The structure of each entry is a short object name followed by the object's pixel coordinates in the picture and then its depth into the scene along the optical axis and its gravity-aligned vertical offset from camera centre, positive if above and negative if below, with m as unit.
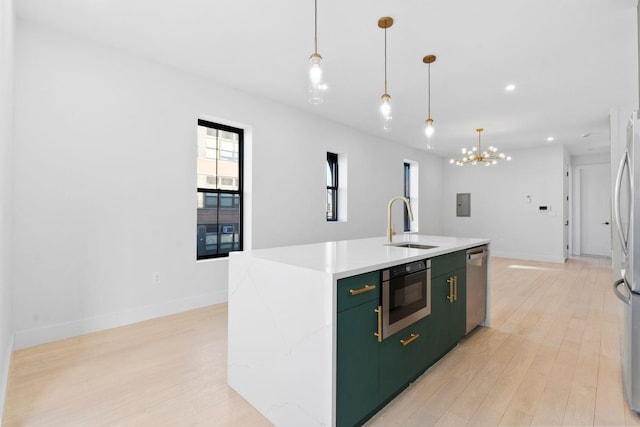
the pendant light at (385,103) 2.55 +0.93
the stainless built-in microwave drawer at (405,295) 1.71 -0.47
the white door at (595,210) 7.82 +0.18
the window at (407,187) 7.56 +0.74
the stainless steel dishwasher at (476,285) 2.75 -0.62
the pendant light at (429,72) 3.07 +1.60
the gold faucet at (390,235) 2.75 -0.16
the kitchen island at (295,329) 1.41 -0.57
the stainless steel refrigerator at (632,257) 1.69 -0.22
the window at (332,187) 5.54 +0.54
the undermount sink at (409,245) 2.64 -0.24
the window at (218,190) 3.83 +0.34
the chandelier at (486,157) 5.71 +1.14
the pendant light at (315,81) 1.98 +0.88
